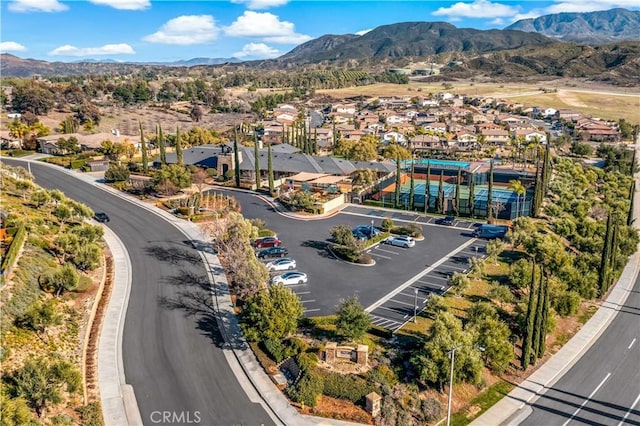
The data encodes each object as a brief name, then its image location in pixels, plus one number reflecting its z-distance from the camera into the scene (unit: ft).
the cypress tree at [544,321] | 113.19
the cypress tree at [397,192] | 232.73
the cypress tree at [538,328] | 112.57
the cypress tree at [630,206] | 211.41
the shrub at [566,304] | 135.03
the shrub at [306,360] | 101.18
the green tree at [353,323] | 108.37
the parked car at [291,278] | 143.15
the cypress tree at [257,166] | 256.44
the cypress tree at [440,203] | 223.36
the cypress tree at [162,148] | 271.45
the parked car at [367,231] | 187.81
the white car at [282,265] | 153.17
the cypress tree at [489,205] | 209.15
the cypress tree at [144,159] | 265.95
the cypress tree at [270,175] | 245.24
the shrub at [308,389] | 93.78
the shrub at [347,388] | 96.22
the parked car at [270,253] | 164.55
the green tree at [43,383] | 83.05
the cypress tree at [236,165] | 260.99
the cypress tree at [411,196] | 226.17
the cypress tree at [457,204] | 219.08
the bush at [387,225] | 194.70
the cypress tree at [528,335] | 111.04
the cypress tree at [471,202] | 216.13
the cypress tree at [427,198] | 224.74
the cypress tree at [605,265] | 152.46
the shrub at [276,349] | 106.42
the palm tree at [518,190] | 220.12
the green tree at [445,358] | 98.22
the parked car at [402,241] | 178.83
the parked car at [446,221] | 209.36
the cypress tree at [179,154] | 271.90
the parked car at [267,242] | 172.56
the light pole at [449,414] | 88.07
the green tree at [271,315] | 105.81
